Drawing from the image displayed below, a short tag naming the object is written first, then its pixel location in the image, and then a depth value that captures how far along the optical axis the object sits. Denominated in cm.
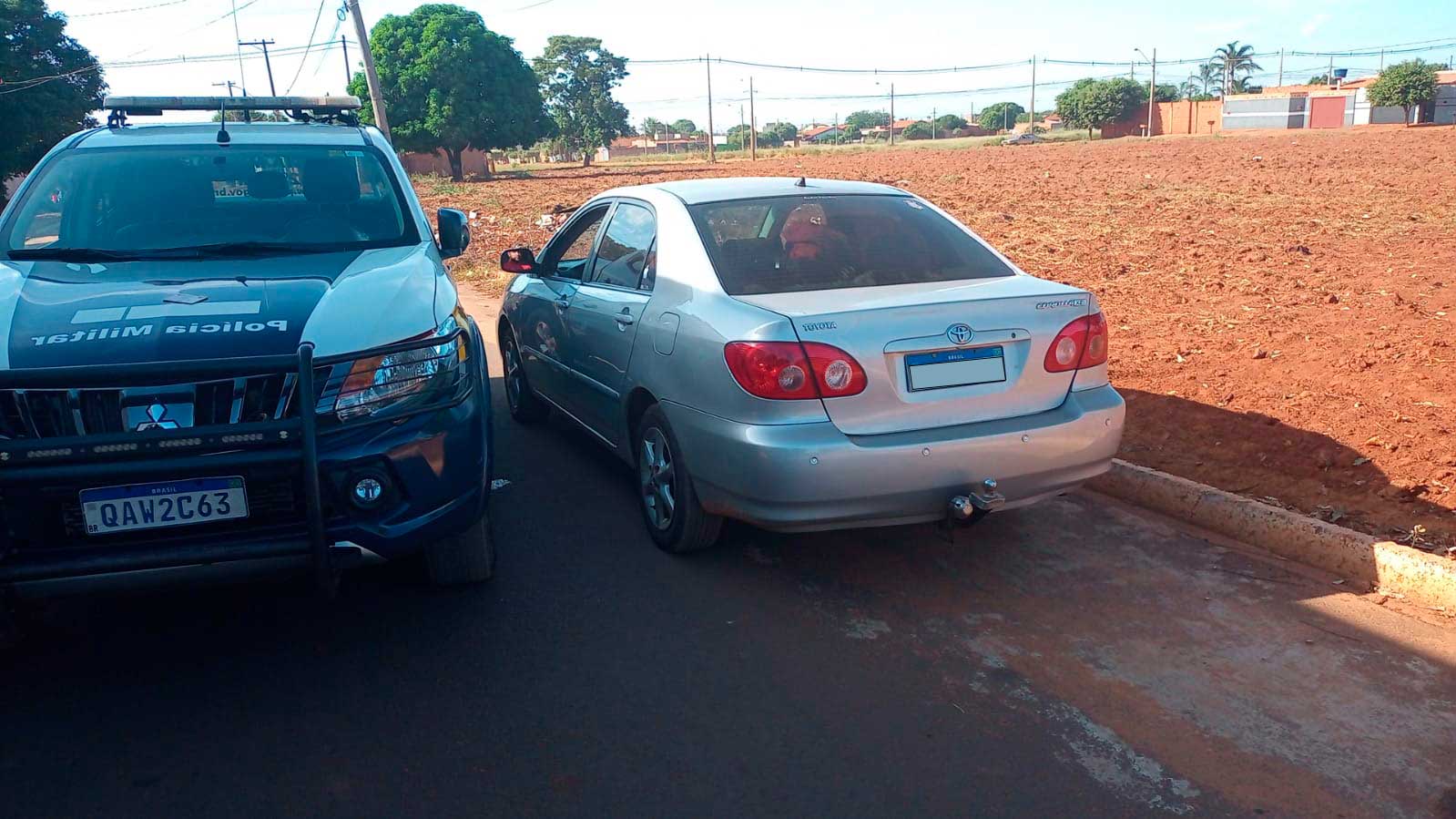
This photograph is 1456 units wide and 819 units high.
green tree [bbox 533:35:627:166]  7812
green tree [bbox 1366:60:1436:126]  6275
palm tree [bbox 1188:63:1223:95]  11944
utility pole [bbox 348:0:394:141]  2056
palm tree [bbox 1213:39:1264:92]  11312
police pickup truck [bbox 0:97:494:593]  304
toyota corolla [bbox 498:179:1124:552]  377
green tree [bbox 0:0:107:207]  3919
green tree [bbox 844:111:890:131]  15575
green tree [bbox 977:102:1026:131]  12218
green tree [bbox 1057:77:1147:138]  8000
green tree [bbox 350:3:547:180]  5019
